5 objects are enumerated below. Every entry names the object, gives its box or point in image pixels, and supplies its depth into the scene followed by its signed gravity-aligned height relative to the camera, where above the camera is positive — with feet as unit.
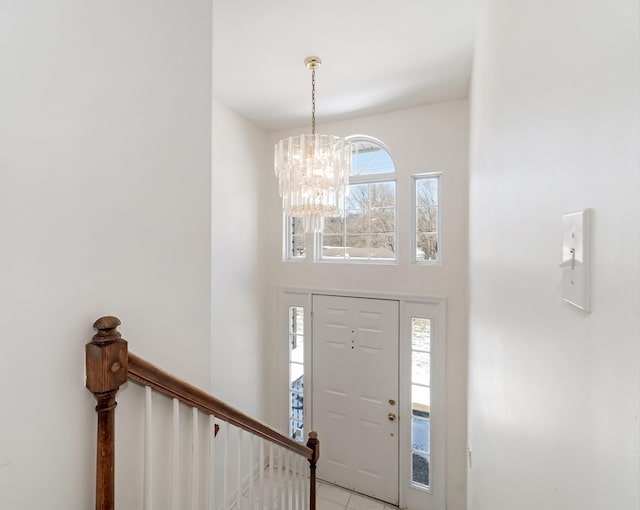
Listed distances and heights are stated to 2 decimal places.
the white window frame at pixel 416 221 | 9.93 +0.99
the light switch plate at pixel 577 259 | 1.42 -0.03
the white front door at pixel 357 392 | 10.44 -4.83
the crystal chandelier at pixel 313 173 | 7.07 +1.75
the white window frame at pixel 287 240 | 12.09 +0.39
